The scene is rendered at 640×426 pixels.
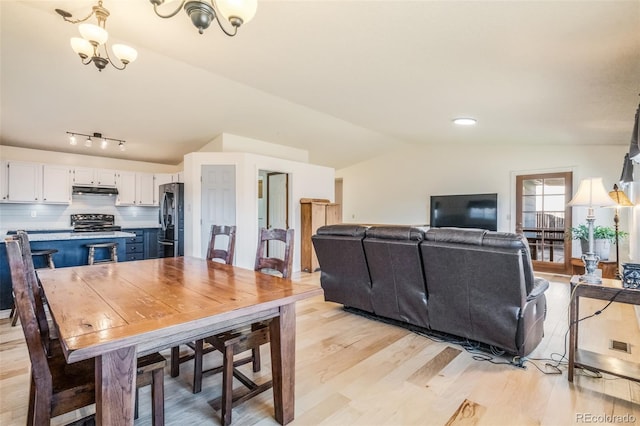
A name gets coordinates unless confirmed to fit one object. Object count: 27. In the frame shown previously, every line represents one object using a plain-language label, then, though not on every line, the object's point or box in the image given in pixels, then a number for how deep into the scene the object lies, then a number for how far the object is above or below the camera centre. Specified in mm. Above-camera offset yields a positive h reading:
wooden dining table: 1133 -444
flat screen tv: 6492 +9
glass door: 5758 -98
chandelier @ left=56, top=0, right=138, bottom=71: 2195 +1252
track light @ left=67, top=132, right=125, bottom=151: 4961 +1206
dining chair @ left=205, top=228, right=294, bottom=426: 1724 -780
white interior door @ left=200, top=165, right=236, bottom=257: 5379 +230
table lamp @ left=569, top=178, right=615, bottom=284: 2216 +74
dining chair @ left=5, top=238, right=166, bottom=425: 1225 -738
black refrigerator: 5402 -158
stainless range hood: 5742 +370
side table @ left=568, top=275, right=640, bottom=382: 1980 -798
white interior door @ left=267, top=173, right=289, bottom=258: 6227 +115
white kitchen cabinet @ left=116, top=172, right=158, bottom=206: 6367 +434
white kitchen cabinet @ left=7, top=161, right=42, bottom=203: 5156 +465
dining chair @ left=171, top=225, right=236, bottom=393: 2018 -939
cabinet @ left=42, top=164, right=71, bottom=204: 5487 +465
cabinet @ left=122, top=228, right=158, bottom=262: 6255 -723
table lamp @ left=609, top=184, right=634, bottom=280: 3984 +175
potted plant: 4516 -381
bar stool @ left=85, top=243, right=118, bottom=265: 3822 -523
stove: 5879 -255
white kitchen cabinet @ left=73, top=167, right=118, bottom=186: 5820 +642
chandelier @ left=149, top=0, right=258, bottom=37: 1632 +1079
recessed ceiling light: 4352 +1301
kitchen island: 3516 -492
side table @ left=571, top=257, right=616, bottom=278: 4585 -831
